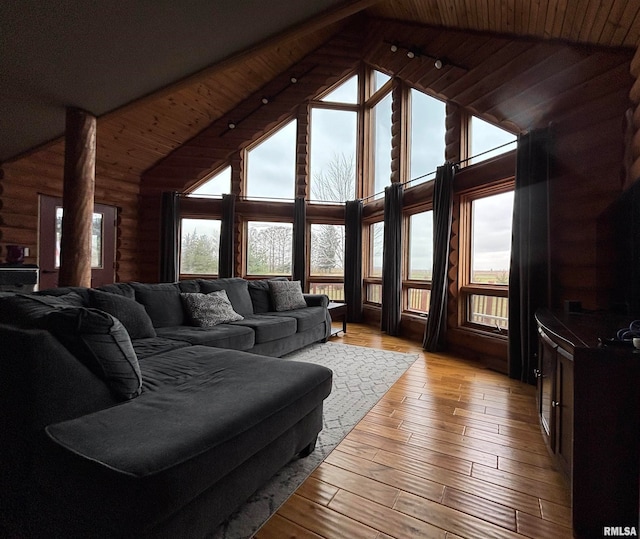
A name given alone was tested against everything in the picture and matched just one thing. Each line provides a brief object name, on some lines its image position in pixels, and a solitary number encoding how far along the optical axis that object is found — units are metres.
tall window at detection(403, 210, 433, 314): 4.80
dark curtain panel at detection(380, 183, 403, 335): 4.93
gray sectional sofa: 0.91
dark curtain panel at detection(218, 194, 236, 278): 5.89
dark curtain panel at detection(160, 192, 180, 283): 5.84
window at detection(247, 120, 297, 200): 6.23
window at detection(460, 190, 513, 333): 3.67
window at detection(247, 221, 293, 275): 6.20
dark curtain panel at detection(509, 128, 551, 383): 2.97
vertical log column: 2.94
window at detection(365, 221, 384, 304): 5.81
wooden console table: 4.68
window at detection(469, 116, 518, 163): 3.62
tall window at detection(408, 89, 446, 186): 4.64
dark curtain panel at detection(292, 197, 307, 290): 5.95
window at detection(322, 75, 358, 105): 6.32
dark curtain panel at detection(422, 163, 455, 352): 4.04
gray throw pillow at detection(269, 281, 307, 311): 4.22
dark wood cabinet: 1.23
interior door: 4.75
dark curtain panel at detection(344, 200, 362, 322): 5.82
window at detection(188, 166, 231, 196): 6.16
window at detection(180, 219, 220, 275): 6.16
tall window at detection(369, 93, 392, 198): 5.64
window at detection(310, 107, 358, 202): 6.25
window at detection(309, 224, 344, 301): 6.23
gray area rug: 1.33
